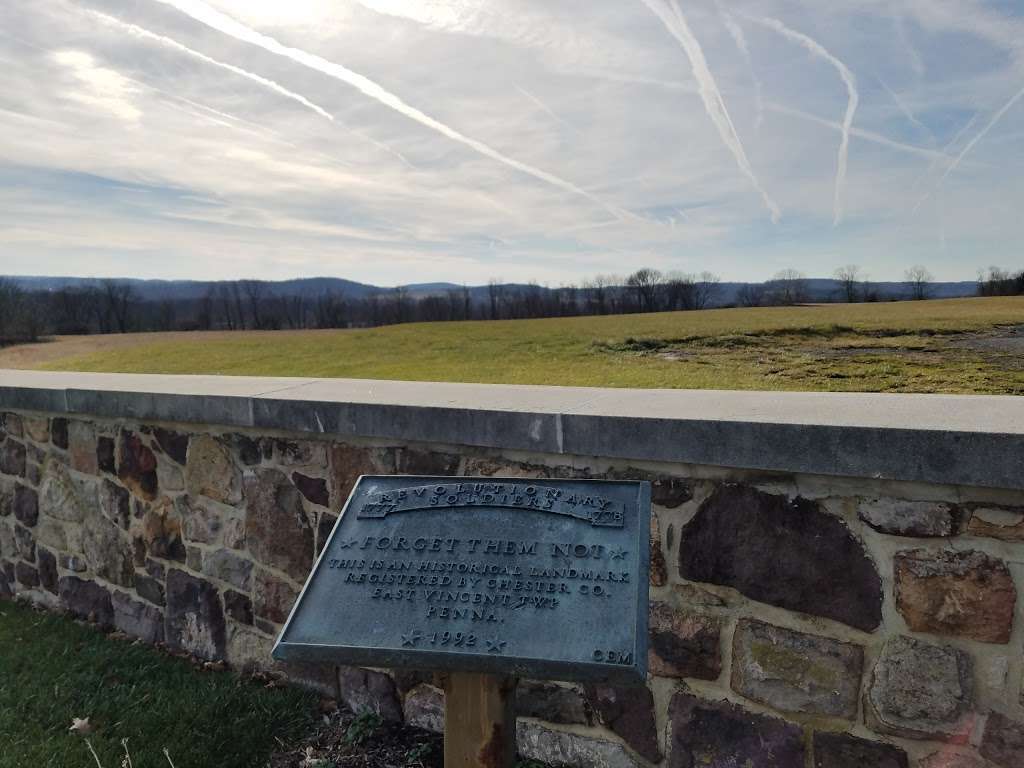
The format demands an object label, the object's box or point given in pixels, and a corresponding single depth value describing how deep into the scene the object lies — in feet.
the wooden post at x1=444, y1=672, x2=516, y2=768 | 7.74
